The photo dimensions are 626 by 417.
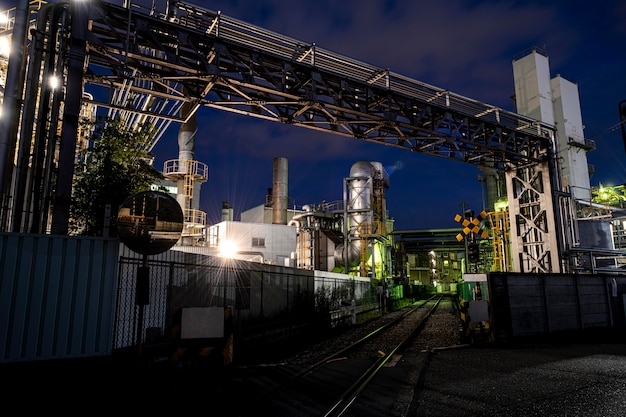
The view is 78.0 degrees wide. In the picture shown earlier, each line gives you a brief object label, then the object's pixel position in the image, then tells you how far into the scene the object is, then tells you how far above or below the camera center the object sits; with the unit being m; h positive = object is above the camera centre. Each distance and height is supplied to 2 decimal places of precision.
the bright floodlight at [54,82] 8.03 +3.99
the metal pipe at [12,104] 7.20 +3.26
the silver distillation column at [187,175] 24.48 +6.32
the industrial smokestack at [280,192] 35.88 +7.57
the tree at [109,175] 10.84 +3.02
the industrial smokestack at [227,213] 46.06 +7.23
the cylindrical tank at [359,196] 30.56 +6.26
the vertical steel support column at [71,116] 7.46 +3.17
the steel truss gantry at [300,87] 9.28 +5.50
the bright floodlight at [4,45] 11.91 +7.18
